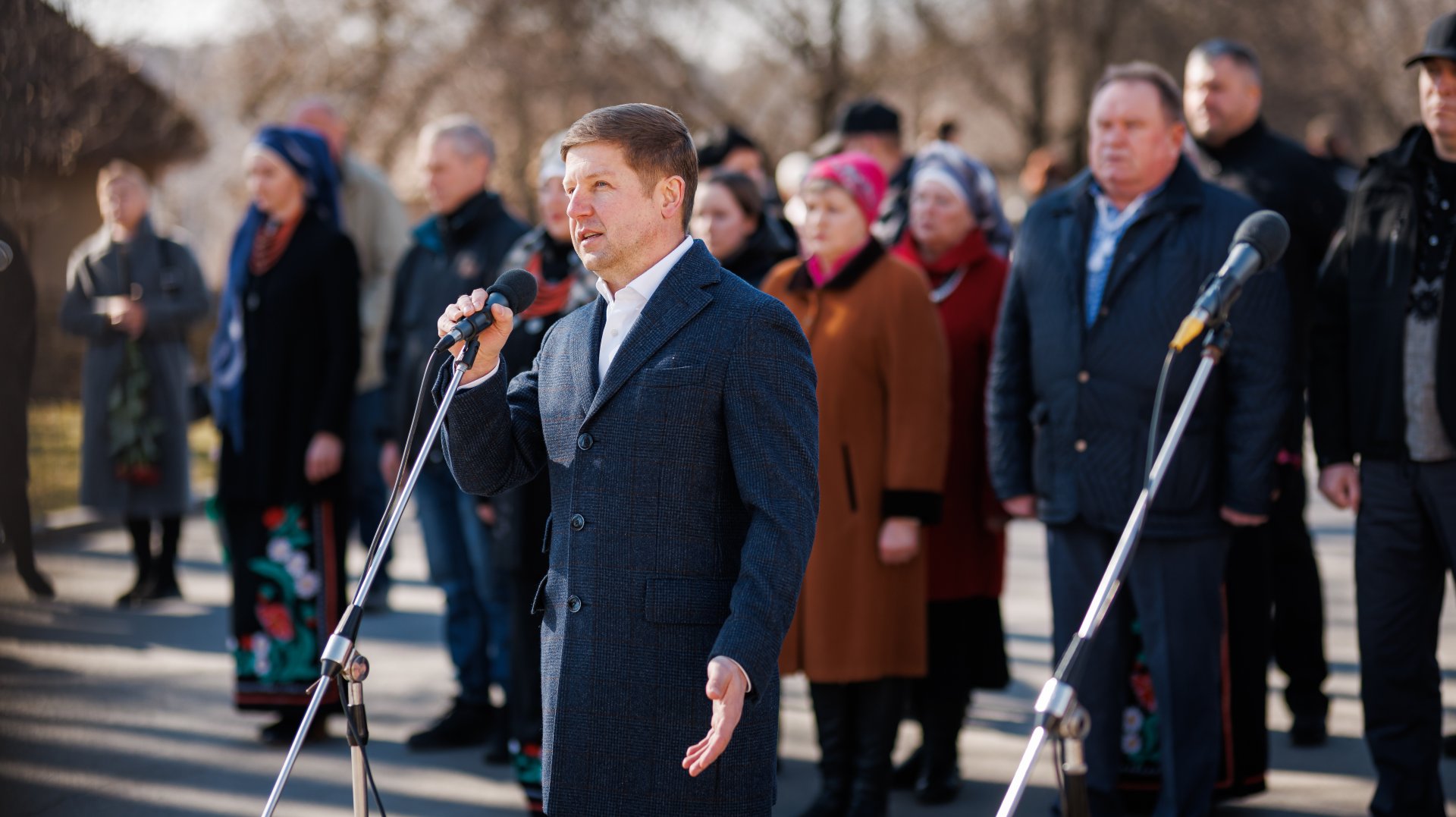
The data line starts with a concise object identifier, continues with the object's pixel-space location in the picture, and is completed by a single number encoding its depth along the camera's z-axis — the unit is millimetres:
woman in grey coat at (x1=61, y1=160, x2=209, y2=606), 7953
